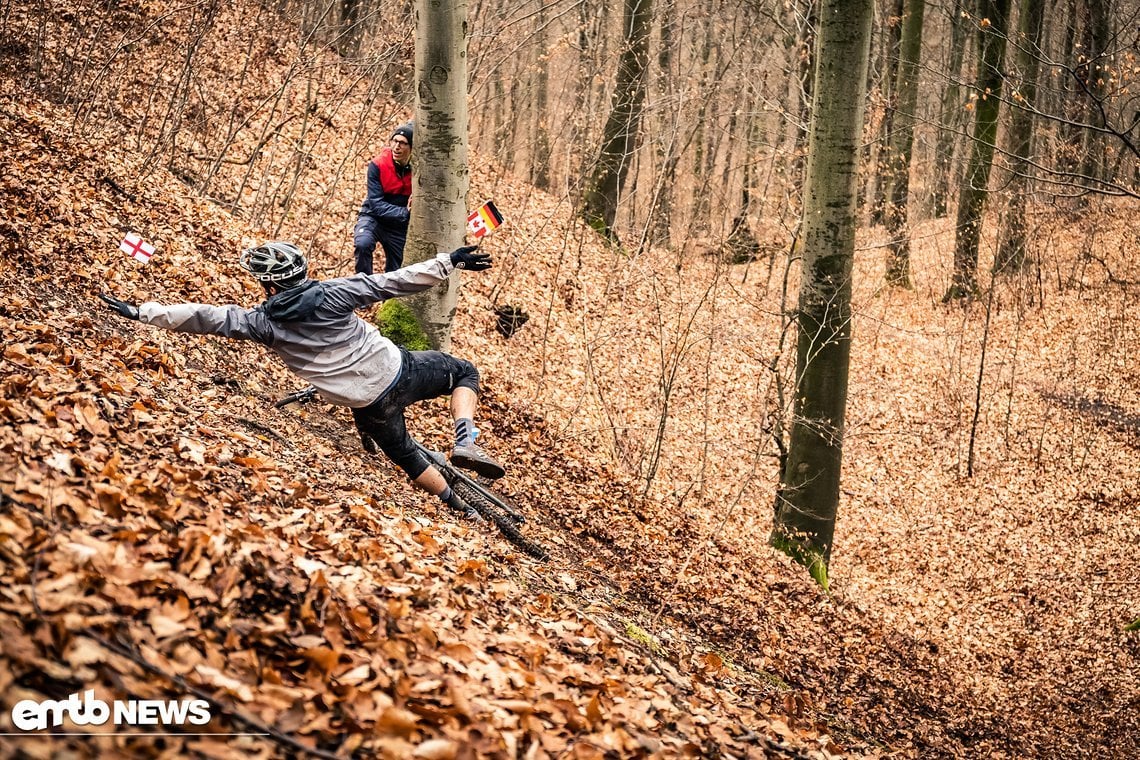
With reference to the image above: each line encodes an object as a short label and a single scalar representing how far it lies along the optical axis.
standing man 8.57
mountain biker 5.57
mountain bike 6.57
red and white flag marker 5.98
